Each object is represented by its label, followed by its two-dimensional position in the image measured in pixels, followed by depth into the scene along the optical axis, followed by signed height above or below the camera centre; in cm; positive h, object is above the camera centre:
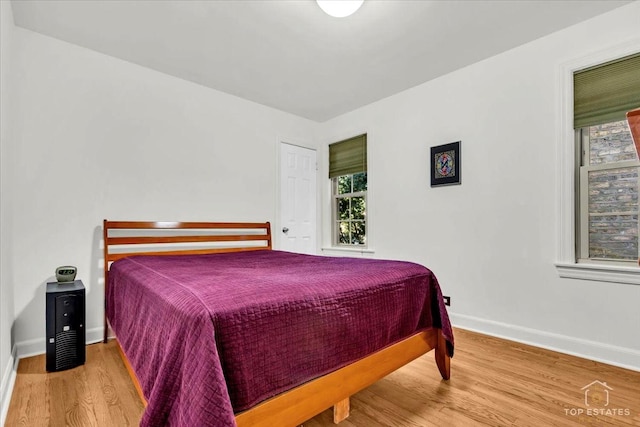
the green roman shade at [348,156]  405 +79
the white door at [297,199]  416 +21
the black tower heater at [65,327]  205 -75
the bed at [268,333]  99 -48
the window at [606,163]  219 +37
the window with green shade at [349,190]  411 +33
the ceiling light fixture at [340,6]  198 +134
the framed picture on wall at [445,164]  306 +50
